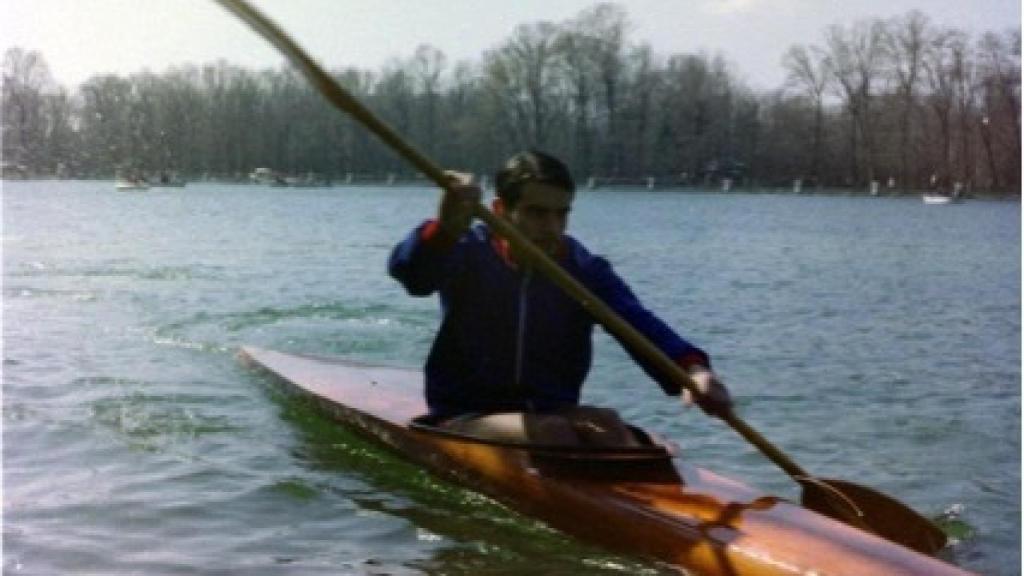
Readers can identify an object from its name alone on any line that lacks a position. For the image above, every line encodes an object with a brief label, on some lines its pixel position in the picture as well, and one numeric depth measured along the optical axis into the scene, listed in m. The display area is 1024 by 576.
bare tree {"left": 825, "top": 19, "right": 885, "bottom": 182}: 81.44
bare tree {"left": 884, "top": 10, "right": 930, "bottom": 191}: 77.75
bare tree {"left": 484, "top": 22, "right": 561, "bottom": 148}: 90.94
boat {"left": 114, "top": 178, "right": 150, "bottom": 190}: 82.94
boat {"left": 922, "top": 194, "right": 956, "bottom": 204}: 74.62
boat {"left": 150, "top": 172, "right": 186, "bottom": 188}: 88.91
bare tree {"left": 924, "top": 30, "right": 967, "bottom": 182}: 72.08
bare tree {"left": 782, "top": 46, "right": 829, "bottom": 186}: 83.19
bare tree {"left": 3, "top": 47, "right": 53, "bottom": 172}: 52.50
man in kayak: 5.35
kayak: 4.48
